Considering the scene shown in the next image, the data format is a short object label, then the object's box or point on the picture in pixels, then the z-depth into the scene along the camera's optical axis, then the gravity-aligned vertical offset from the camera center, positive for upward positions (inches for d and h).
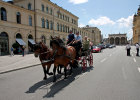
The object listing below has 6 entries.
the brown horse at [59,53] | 231.0 -14.8
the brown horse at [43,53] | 237.5 -14.5
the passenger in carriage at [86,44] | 361.4 +6.1
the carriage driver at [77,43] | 309.7 +7.9
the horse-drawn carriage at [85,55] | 340.1 -27.5
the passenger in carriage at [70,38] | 311.6 +21.6
